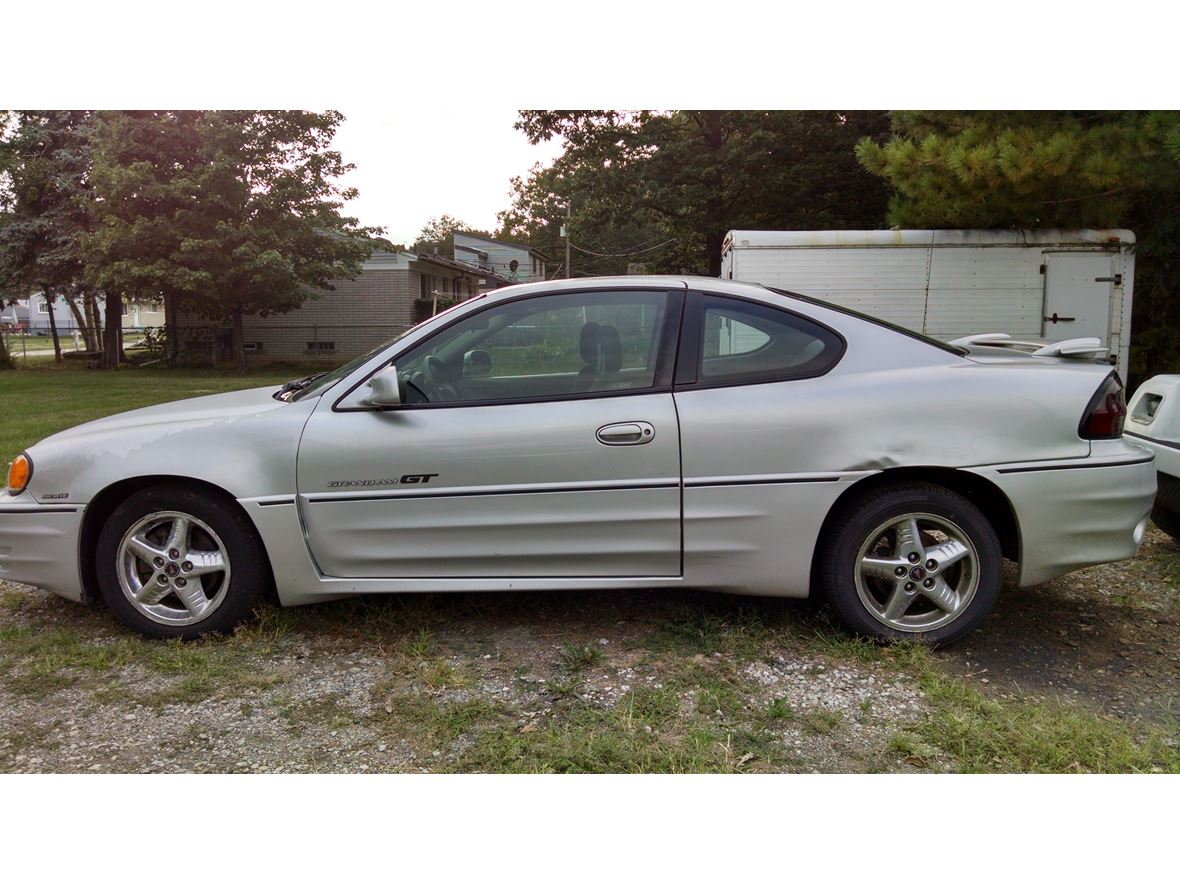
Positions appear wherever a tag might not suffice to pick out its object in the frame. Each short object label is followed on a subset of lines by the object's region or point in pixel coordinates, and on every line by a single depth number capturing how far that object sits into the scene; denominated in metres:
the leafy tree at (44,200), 21.00
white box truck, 8.67
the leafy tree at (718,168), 18.48
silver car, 3.52
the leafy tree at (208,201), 18.89
